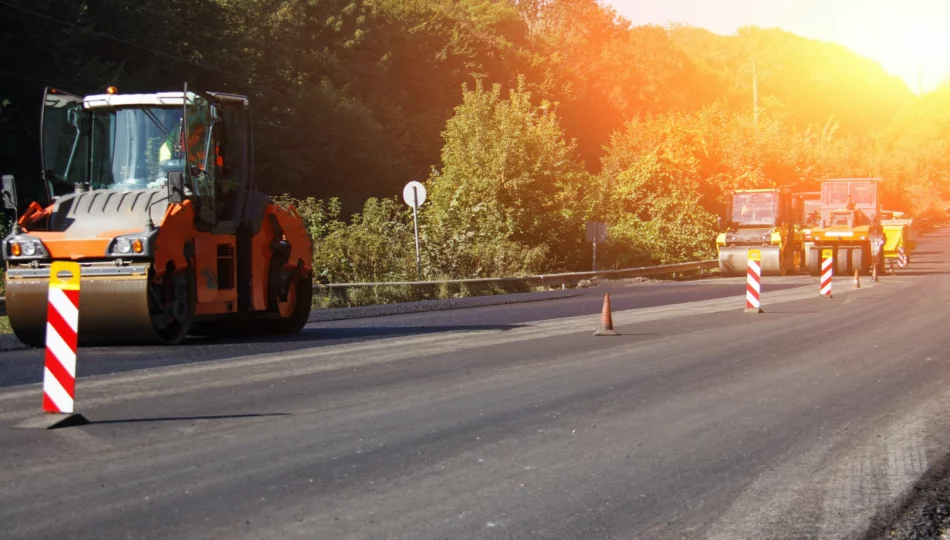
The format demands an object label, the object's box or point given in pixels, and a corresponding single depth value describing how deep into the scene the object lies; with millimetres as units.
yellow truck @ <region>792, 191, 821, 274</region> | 40625
